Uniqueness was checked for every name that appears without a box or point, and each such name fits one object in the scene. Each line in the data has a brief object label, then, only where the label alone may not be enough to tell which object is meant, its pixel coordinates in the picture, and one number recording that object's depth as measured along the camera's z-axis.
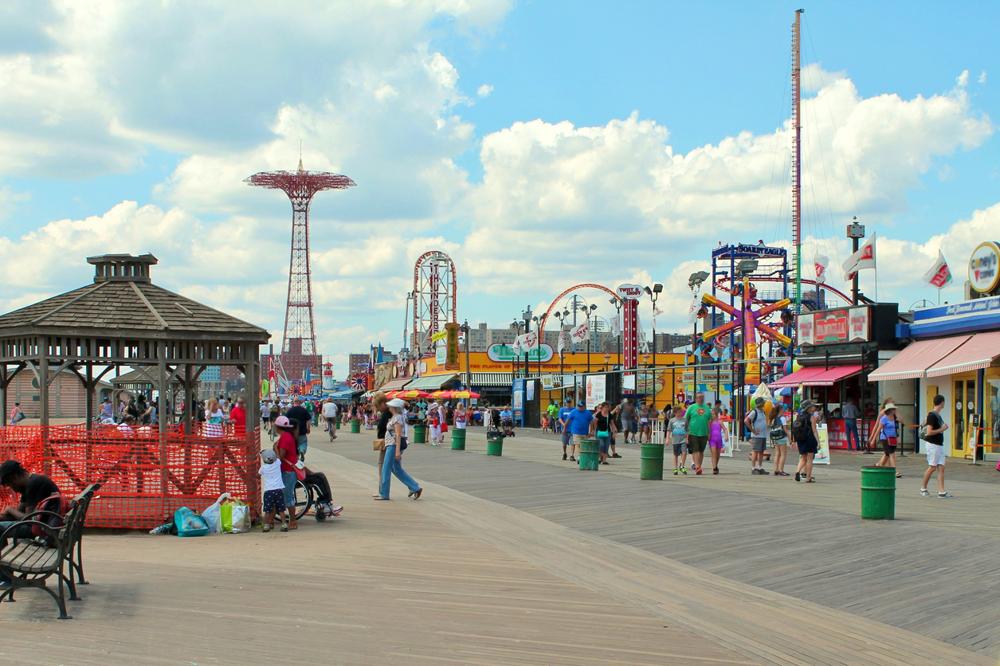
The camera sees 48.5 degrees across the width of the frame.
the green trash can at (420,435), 41.06
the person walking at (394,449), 17.09
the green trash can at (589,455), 24.64
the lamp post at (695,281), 72.19
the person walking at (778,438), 23.00
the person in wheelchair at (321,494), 14.83
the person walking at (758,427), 23.44
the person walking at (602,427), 27.25
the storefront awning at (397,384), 92.29
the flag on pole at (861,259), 37.20
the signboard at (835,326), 33.64
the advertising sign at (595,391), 41.78
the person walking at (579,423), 28.00
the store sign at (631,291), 58.91
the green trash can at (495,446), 31.31
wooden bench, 8.41
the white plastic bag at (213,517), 13.62
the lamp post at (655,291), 64.31
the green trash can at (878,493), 14.60
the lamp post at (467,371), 67.19
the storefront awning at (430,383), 78.07
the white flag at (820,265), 49.54
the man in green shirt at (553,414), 52.78
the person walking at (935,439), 17.39
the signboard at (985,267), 29.44
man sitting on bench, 9.77
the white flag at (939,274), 33.66
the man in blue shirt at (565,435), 29.12
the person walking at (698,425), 23.39
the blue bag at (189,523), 13.32
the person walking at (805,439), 20.72
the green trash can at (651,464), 21.81
